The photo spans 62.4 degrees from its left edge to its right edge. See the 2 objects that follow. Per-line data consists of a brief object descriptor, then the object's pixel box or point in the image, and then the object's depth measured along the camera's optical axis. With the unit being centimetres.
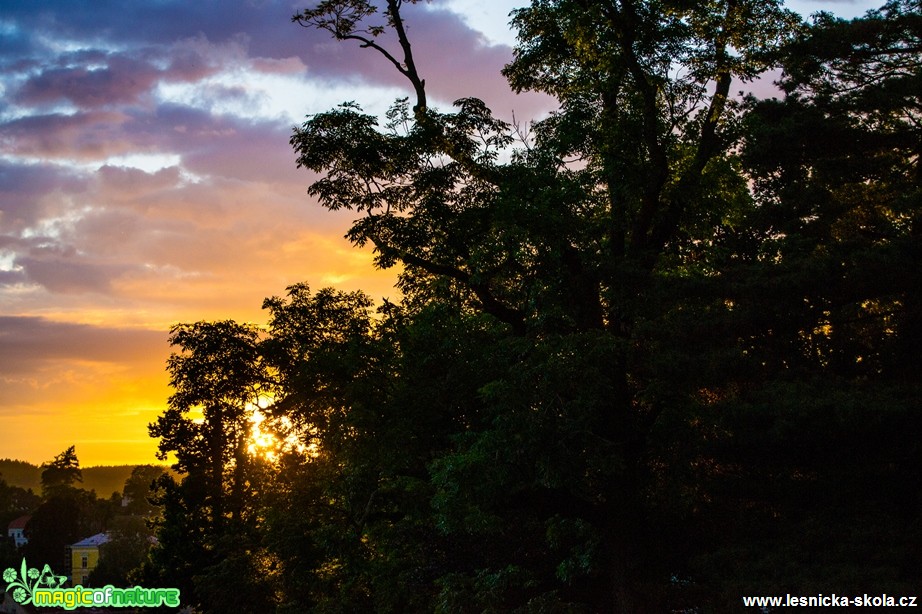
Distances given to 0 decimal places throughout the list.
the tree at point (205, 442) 3244
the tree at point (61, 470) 8958
